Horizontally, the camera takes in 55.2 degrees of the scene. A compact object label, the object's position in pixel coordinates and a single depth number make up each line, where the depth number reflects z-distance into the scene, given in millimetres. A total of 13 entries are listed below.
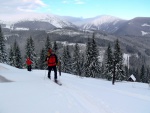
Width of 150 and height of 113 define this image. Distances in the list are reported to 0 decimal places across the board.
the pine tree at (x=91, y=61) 34693
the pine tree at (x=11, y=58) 36365
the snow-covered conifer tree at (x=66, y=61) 39025
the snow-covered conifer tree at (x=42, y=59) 37391
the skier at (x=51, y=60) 10450
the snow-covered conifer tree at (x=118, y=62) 31209
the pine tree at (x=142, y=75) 50976
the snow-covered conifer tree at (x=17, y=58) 35757
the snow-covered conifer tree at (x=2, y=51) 33519
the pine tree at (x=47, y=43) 36390
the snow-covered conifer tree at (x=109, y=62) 35396
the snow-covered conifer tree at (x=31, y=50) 36899
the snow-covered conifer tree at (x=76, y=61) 39671
